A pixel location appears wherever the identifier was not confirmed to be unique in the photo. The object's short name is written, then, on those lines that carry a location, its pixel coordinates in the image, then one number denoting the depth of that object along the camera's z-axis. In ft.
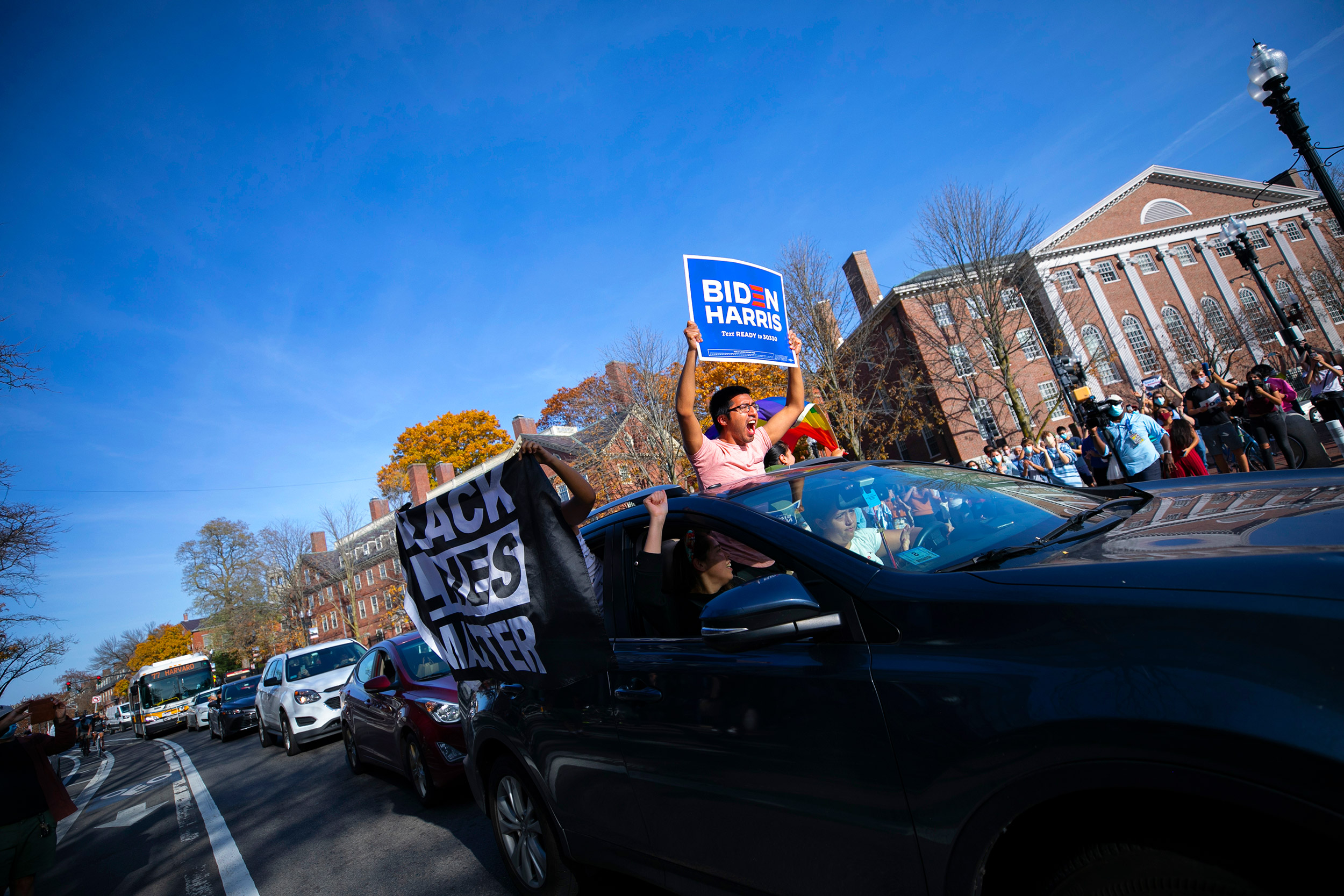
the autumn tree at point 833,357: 74.64
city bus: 93.30
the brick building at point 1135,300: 97.66
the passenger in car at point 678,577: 8.33
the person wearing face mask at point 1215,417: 30.71
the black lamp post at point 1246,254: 39.29
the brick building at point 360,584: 144.36
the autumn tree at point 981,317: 81.15
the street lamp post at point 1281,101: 27.63
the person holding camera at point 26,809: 15.19
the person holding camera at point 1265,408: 28.55
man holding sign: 13.42
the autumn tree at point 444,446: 135.64
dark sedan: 54.54
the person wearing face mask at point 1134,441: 26.66
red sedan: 18.17
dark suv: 4.07
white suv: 34.76
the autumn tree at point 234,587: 163.12
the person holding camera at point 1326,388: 30.12
